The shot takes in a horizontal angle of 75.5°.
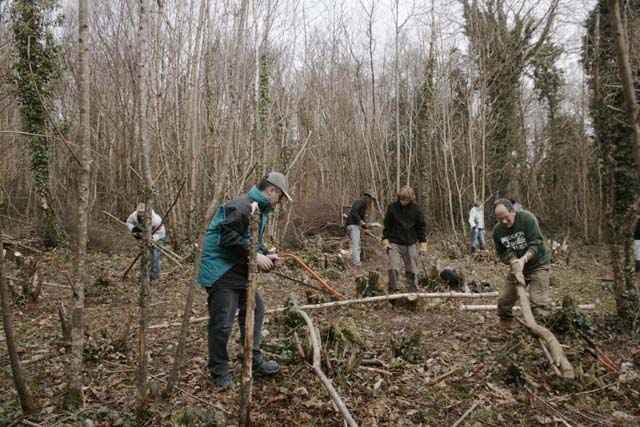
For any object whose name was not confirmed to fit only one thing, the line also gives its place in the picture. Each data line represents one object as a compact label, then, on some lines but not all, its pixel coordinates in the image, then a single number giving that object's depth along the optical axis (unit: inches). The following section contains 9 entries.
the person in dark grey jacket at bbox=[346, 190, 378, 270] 384.8
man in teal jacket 140.6
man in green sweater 201.8
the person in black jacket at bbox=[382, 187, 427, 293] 275.4
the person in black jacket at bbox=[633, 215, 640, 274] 353.4
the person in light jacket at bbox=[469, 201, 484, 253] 538.9
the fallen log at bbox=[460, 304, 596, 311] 248.1
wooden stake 107.7
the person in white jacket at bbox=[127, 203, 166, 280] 296.0
